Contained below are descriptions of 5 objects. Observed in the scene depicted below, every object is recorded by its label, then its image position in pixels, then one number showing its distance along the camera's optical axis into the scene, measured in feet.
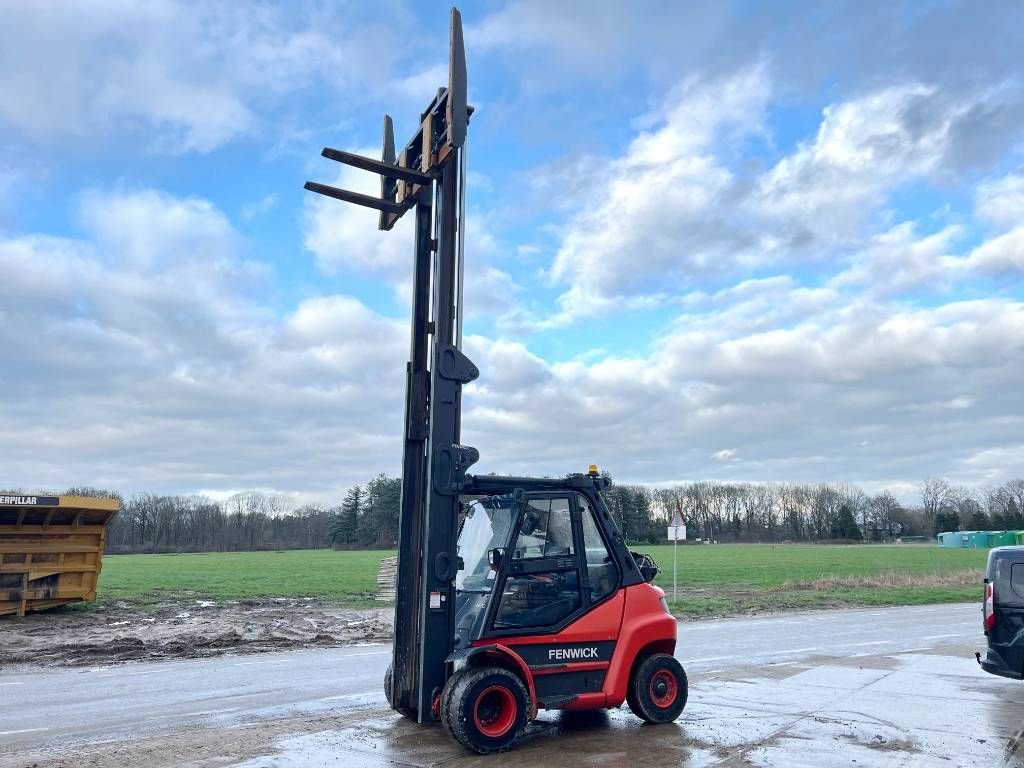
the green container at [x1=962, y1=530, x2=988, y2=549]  303.89
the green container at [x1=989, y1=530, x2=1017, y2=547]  260.01
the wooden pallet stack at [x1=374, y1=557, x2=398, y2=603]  84.53
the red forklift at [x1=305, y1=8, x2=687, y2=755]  23.48
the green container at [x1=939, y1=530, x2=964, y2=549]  316.42
